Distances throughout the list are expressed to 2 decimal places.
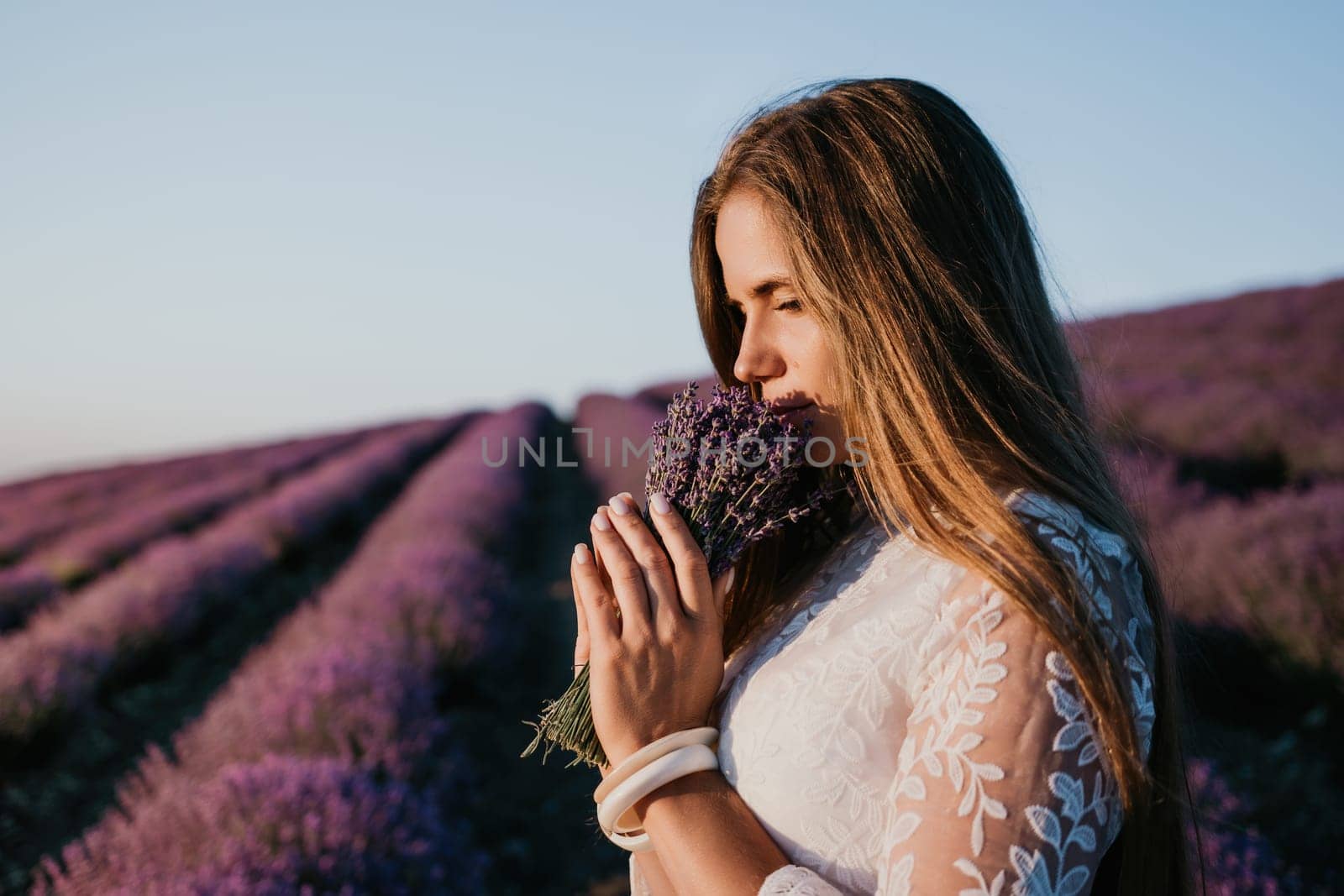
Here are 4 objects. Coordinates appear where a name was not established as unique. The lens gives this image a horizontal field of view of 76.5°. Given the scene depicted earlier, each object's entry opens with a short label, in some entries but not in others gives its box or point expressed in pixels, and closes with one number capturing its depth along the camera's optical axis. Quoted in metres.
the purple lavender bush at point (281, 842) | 2.29
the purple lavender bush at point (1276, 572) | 3.92
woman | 0.91
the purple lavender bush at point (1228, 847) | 2.26
